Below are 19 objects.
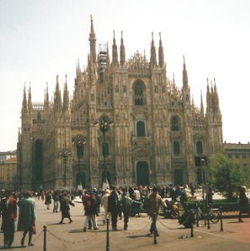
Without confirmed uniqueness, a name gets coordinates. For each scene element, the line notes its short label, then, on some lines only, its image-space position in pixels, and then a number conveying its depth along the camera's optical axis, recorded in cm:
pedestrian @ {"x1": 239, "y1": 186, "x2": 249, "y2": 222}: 1764
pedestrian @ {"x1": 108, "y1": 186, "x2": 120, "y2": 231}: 1628
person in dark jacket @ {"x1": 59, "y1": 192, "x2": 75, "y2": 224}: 1938
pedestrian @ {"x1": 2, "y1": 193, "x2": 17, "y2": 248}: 1287
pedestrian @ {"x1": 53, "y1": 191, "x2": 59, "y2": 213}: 2775
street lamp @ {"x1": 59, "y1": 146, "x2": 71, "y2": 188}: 4688
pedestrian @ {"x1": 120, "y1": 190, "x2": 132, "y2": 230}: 1647
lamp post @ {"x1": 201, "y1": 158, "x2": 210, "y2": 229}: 1707
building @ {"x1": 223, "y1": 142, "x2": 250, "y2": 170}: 8081
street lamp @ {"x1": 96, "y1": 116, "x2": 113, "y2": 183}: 2900
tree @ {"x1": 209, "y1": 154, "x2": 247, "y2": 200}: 2784
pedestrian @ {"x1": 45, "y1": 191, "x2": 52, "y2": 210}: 3136
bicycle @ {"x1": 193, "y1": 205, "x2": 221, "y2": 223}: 1745
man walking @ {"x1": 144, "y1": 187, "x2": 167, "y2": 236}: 1421
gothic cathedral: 5431
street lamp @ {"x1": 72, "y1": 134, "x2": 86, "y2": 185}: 5321
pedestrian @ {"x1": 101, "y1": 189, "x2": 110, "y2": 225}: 1647
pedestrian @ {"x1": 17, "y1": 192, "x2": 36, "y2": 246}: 1290
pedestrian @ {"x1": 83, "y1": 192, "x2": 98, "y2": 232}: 1656
